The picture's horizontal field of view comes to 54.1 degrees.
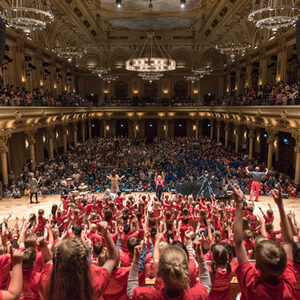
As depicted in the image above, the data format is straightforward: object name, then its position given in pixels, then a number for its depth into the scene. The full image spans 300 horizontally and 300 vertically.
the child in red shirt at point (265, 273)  2.17
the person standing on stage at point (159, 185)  13.88
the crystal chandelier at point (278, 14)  11.55
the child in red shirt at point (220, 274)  3.09
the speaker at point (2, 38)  14.47
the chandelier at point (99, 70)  27.10
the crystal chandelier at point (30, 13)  11.26
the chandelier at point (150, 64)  18.02
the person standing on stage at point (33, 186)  13.84
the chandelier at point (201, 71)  27.06
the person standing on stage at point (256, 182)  13.90
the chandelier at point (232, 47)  20.70
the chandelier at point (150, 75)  24.49
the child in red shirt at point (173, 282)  2.03
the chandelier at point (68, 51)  22.01
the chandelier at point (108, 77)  31.20
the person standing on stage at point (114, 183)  13.91
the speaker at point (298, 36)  14.33
